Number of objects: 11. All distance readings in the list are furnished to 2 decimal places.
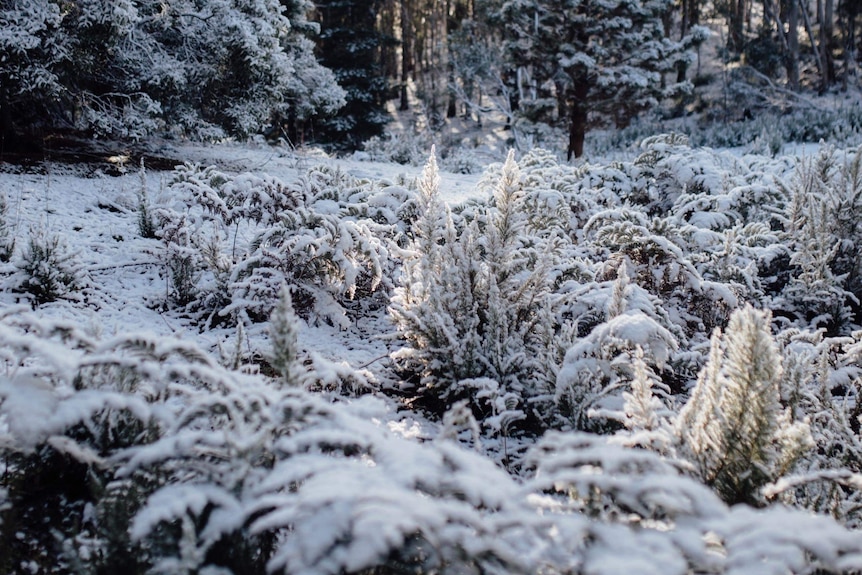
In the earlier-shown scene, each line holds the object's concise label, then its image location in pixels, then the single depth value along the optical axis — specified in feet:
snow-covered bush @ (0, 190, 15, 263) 11.58
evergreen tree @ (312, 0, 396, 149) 62.28
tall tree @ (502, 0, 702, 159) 44.70
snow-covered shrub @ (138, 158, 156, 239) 14.30
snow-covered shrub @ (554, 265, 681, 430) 7.03
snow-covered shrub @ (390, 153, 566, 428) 8.30
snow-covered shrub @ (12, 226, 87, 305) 10.16
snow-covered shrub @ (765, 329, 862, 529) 5.37
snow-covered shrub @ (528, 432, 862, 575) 2.85
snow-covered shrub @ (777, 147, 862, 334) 11.98
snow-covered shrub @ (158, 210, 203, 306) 11.23
